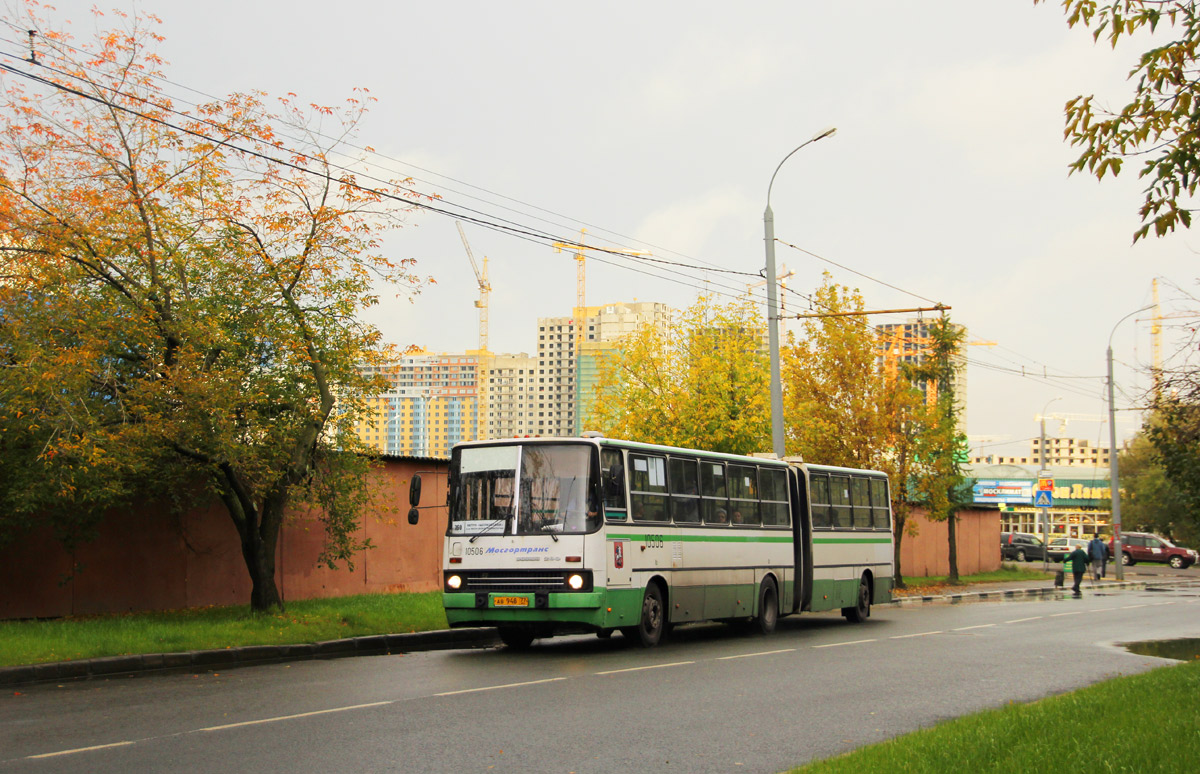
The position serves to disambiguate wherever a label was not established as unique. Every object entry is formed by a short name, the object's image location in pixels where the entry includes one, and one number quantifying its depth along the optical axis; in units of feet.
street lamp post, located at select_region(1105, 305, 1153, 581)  158.40
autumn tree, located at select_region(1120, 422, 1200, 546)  239.50
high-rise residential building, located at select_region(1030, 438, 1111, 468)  613.52
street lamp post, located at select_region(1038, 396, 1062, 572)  173.99
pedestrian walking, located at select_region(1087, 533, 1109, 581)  151.22
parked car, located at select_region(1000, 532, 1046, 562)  238.89
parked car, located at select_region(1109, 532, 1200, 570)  217.77
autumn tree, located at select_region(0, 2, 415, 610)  50.52
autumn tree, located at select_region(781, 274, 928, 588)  115.75
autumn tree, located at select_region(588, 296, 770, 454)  119.34
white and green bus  51.08
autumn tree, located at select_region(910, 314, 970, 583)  117.08
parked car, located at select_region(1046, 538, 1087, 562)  213.81
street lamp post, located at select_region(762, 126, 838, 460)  86.53
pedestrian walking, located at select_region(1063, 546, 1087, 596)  117.29
